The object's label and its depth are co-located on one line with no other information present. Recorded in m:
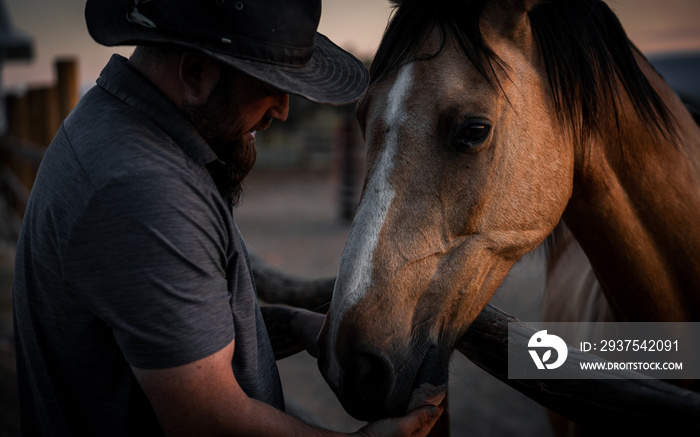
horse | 1.26
